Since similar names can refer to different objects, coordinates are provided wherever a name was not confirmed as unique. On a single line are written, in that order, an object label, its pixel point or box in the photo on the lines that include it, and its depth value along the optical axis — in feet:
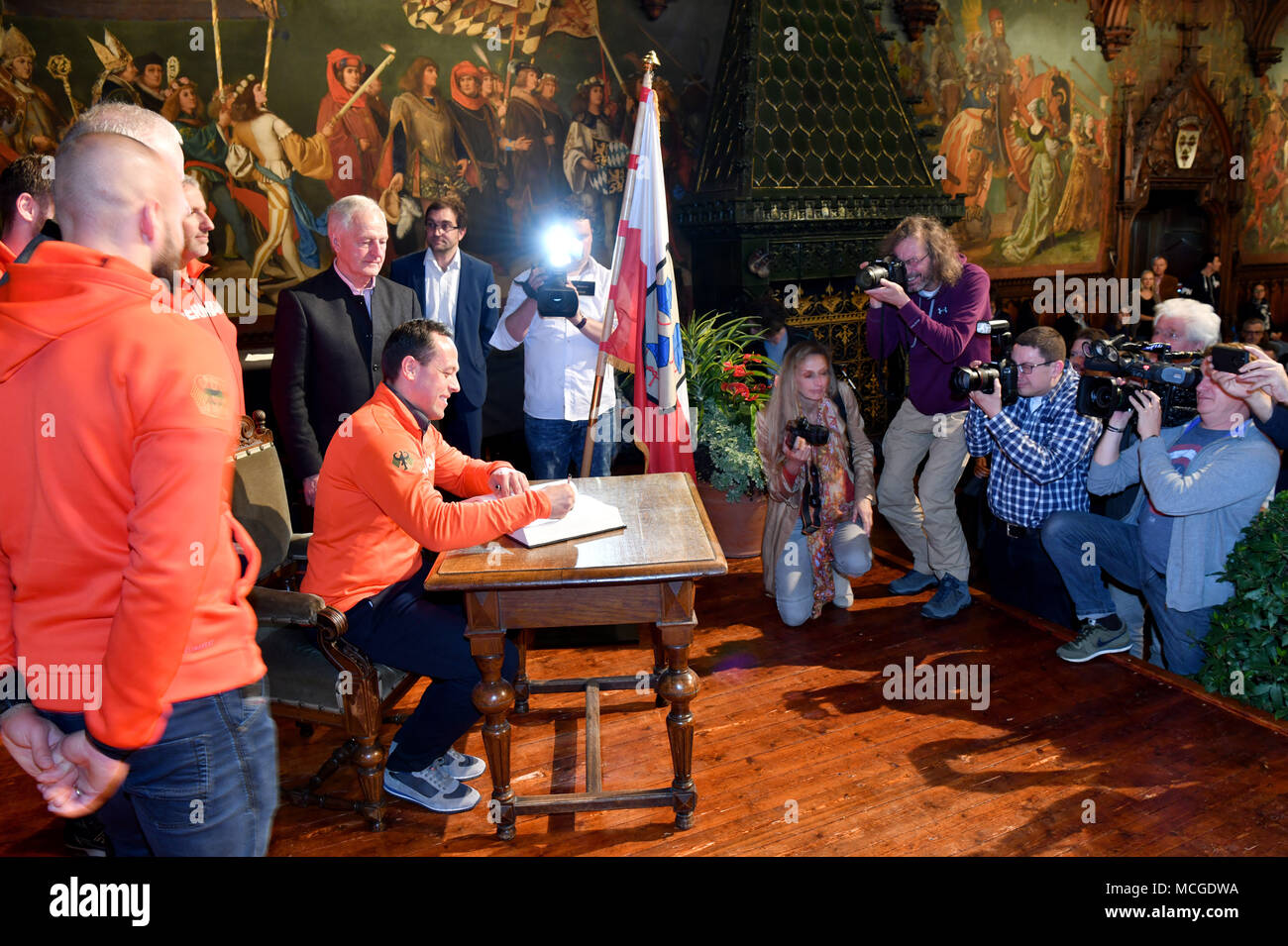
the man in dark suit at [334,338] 11.98
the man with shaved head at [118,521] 4.60
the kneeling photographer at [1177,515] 10.99
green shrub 10.28
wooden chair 9.07
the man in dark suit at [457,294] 14.25
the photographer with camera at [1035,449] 12.99
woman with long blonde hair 14.49
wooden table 8.52
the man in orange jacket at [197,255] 8.01
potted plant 17.22
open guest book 9.32
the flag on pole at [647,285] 15.19
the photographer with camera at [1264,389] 10.61
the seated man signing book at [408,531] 9.02
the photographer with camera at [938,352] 14.56
